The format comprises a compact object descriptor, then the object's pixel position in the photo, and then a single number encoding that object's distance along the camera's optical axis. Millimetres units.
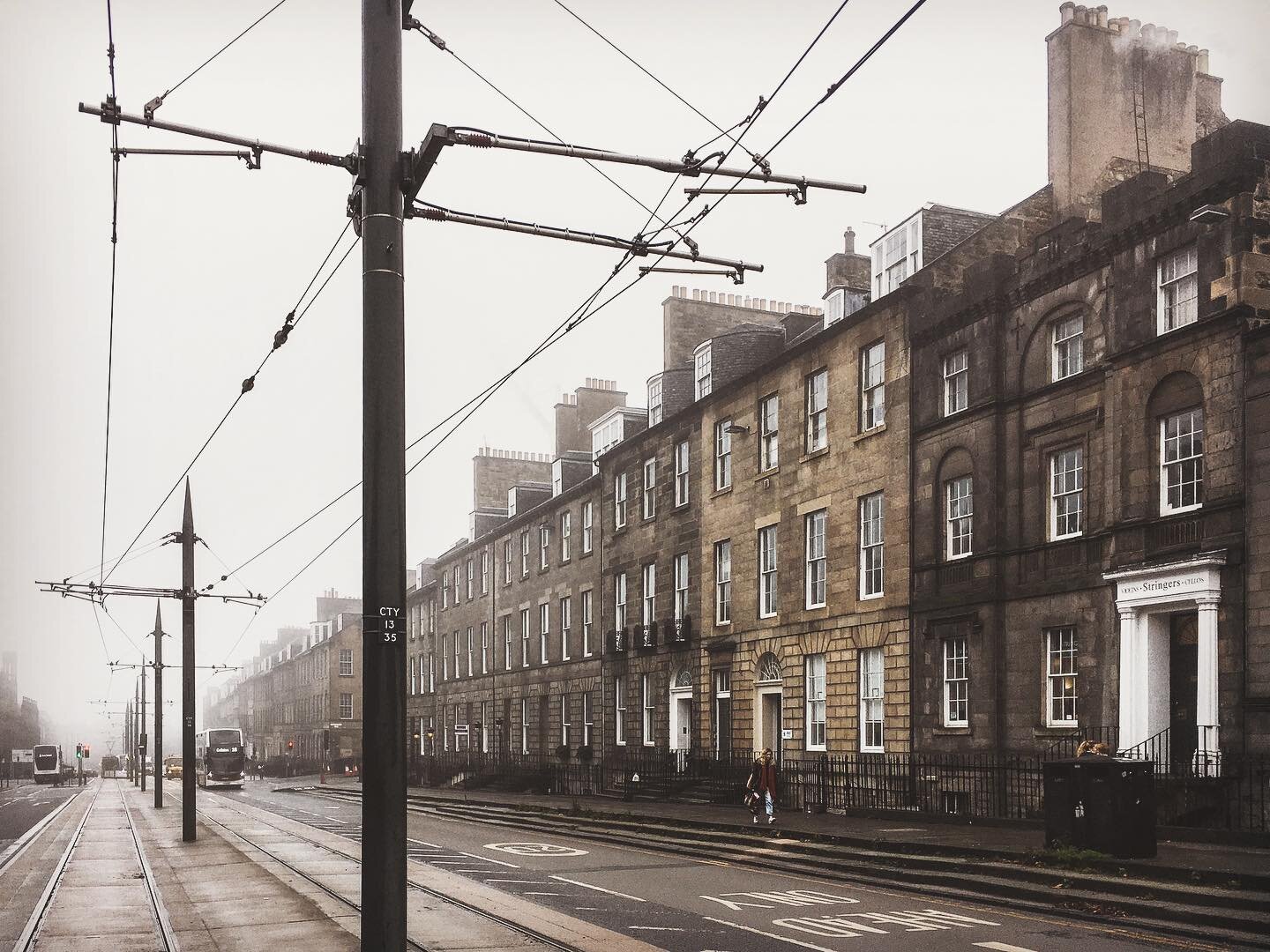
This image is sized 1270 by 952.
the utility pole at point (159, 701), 46875
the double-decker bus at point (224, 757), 76312
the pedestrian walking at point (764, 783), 25688
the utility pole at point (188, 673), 26938
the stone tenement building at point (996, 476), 20469
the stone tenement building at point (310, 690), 93812
